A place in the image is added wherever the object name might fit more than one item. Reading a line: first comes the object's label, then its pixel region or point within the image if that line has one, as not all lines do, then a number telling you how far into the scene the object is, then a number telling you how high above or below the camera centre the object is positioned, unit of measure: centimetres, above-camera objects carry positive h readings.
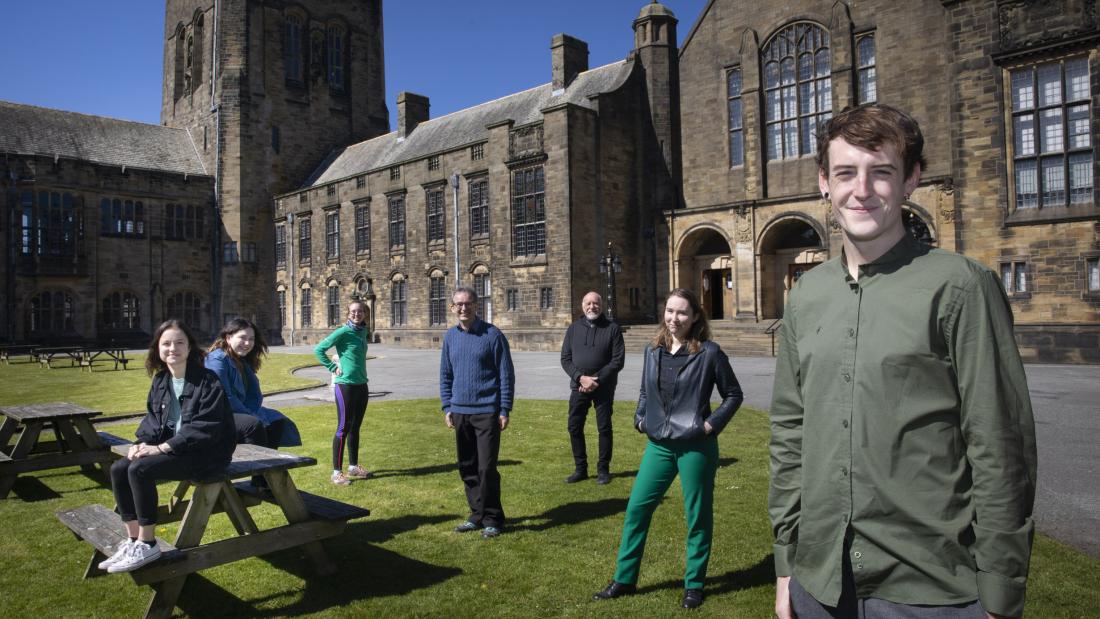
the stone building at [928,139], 1988 +521
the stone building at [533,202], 2944 +480
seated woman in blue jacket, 638 -56
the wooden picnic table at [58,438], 757 -134
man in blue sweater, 597 -75
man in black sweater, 763 -64
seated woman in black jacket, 431 -74
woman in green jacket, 771 -77
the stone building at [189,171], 3869 +831
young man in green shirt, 184 -33
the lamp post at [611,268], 2867 +158
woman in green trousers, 450 -81
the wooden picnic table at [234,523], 437 -137
